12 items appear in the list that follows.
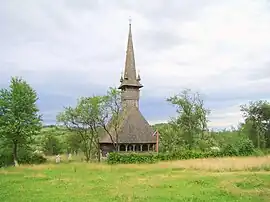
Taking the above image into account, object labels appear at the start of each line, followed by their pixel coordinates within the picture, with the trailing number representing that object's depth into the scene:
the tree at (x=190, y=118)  55.47
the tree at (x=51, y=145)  71.35
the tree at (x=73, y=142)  60.94
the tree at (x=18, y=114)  39.31
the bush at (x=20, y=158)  42.03
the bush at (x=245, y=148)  41.53
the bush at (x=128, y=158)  37.97
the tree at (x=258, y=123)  64.56
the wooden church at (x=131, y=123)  49.44
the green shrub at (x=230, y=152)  41.37
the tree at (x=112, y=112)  44.22
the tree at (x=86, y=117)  45.03
